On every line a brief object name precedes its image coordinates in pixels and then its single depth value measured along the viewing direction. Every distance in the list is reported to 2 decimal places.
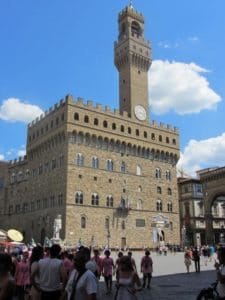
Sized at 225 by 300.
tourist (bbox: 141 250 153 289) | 13.84
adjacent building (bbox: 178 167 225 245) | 60.09
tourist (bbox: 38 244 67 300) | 6.20
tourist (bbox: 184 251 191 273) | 20.00
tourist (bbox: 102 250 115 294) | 13.27
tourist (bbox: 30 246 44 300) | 6.20
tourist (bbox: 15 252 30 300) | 9.71
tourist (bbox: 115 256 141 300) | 5.32
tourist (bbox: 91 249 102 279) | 12.77
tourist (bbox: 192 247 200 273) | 20.41
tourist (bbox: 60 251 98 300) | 4.64
